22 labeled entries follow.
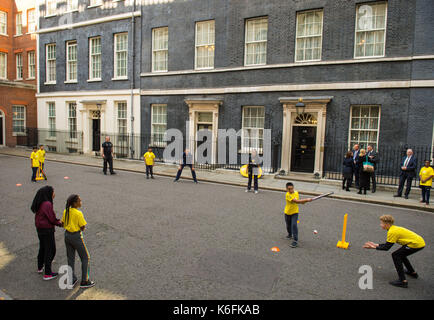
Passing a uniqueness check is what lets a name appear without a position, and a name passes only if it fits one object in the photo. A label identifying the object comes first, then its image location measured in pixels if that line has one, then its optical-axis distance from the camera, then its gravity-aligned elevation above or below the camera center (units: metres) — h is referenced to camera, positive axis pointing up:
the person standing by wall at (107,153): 15.37 -1.19
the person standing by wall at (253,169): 12.13 -1.44
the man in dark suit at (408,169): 11.33 -1.19
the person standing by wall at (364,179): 11.97 -1.70
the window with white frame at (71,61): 23.61 +5.34
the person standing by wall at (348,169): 12.45 -1.39
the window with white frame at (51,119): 25.27 +0.78
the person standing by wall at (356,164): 12.70 -1.19
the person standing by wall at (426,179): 10.52 -1.45
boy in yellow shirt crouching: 5.05 -1.81
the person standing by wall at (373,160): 12.27 -0.96
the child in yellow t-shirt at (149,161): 14.57 -1.47
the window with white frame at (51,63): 24.95 +5.42
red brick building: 26.31 +5.67
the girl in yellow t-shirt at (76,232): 4.71 -1.62
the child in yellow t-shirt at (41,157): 12.94 -1.26
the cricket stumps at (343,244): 6.52 -2.36
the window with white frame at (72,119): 24.09 +0.78
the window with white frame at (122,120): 21.23 +0.71
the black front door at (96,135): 22.78 -0.44
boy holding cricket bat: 6.55 -1.73
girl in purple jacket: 4.87 -1.53
